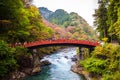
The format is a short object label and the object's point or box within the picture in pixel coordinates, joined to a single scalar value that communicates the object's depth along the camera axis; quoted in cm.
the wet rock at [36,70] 2009
